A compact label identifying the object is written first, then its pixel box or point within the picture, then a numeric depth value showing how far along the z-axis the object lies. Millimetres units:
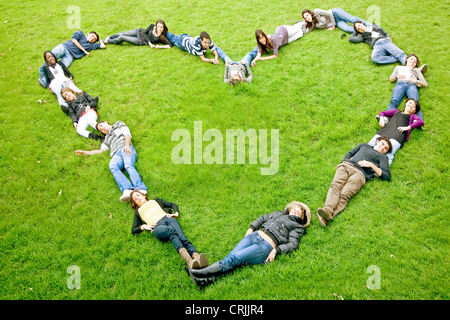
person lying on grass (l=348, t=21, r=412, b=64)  9234
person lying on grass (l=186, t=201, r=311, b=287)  5359
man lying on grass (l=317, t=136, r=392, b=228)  6254
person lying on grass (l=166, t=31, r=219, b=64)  9898
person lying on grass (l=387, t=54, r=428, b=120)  8117
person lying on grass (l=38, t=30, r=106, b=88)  10500
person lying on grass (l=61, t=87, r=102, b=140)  8406
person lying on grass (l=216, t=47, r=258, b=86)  9055
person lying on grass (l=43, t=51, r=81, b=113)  9508
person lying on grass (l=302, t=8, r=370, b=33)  10742
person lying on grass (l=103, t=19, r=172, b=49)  10836
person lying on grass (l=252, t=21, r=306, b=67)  9852
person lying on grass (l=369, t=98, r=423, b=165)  7211
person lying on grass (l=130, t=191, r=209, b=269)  5621
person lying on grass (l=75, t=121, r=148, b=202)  6980
